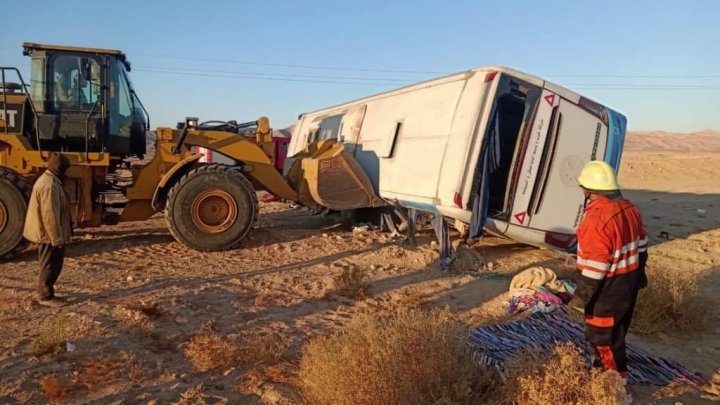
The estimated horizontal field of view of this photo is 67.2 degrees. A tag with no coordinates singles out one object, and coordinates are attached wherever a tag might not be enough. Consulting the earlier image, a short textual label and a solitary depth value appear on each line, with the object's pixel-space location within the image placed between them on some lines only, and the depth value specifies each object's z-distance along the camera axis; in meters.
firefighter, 3.76
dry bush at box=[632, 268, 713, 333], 5.71
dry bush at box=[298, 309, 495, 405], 3.32
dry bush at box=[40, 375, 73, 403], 3.74
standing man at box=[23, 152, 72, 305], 5.74
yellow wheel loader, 7.94
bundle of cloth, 5.81
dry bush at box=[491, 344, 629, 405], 3.18
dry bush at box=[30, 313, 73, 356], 4.41
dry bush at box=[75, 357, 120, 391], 3.97
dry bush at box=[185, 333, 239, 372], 4.35
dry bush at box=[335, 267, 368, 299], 6.56
